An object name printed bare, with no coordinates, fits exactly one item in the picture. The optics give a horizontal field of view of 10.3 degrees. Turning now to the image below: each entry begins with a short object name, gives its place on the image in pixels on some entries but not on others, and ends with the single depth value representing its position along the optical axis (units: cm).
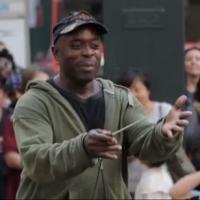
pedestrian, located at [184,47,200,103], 1117
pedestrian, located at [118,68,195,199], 804
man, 511
